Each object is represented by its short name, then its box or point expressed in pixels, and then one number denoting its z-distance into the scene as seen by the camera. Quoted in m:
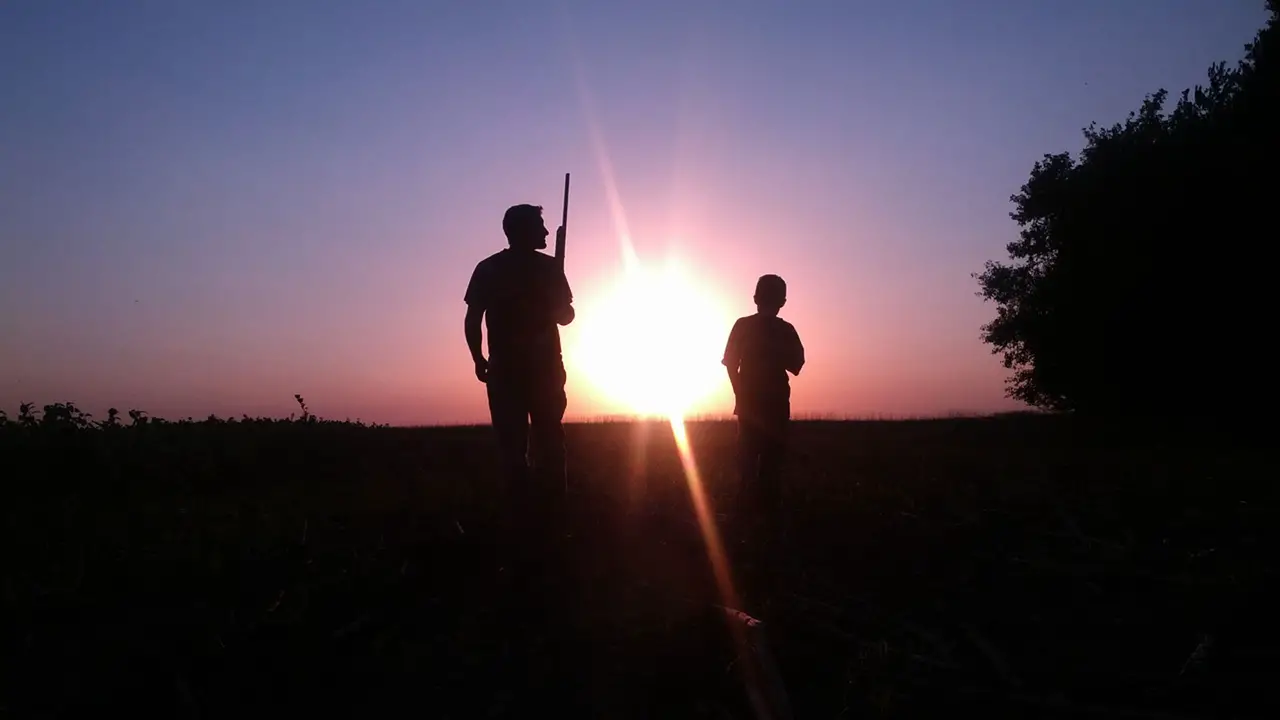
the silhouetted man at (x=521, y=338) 6.79
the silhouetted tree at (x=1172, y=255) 19.70
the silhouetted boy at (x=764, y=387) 8.27
